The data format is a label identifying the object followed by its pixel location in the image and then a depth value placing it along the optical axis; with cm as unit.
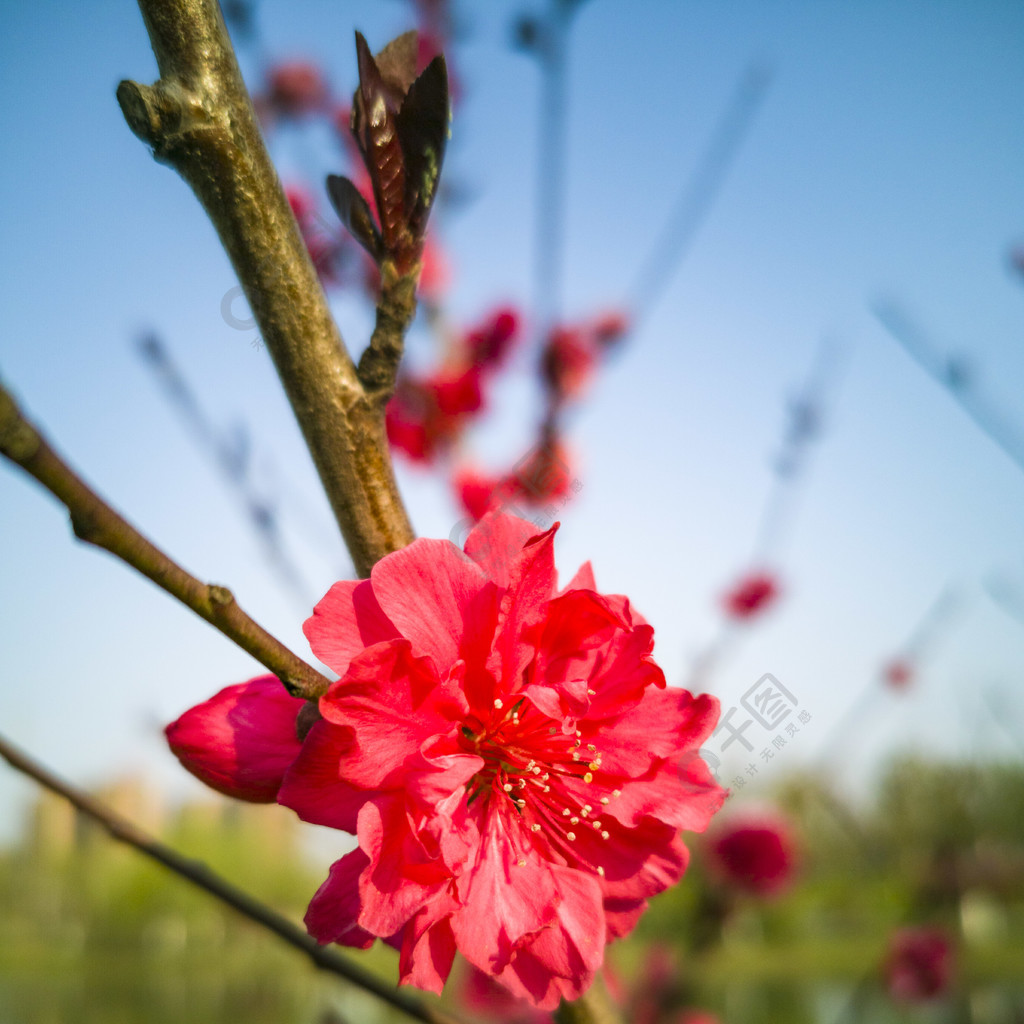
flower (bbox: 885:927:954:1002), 189
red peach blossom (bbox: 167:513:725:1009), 14
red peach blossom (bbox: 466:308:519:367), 114
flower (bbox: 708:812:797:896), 116
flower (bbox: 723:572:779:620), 163
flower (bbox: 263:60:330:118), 98
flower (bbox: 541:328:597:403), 90
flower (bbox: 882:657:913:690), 213
